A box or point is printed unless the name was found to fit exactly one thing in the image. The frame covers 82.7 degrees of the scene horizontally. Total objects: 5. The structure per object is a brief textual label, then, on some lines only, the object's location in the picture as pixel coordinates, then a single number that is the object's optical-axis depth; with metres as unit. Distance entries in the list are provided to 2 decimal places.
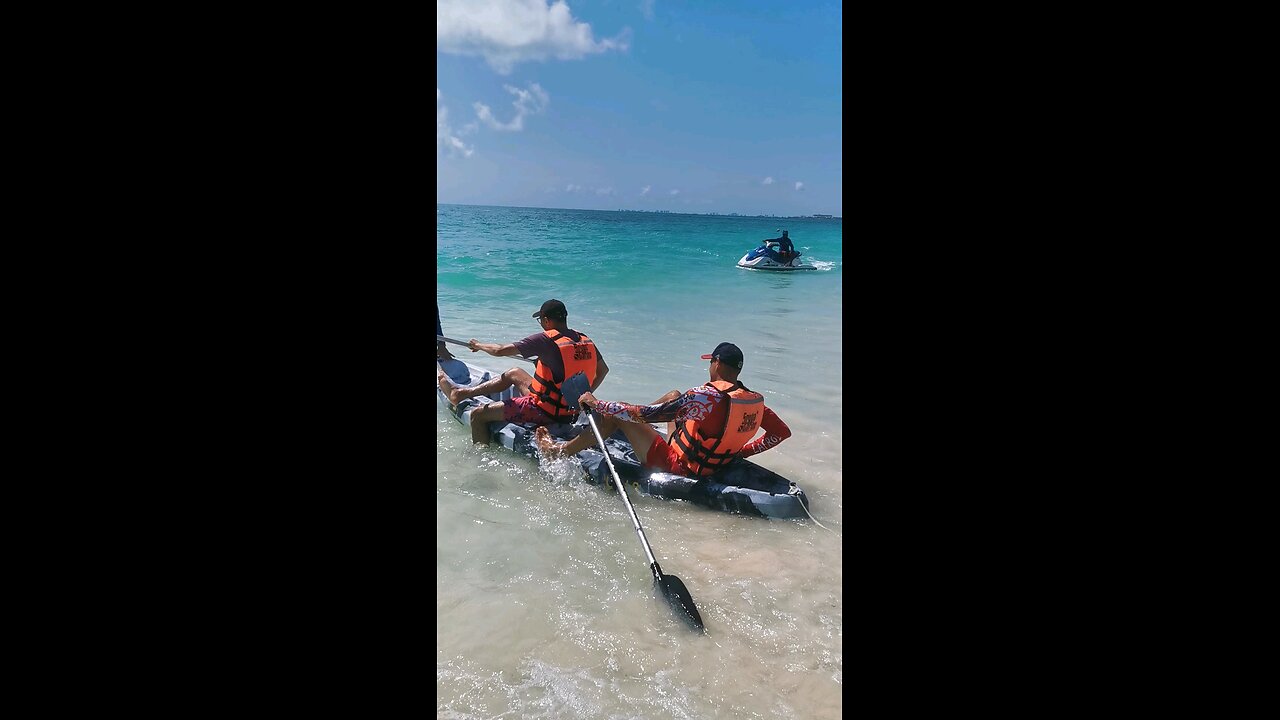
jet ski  25.67
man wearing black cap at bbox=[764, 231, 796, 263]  25.11
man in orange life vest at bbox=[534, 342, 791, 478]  4.89
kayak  4.86
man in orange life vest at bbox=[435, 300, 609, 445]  5.98
